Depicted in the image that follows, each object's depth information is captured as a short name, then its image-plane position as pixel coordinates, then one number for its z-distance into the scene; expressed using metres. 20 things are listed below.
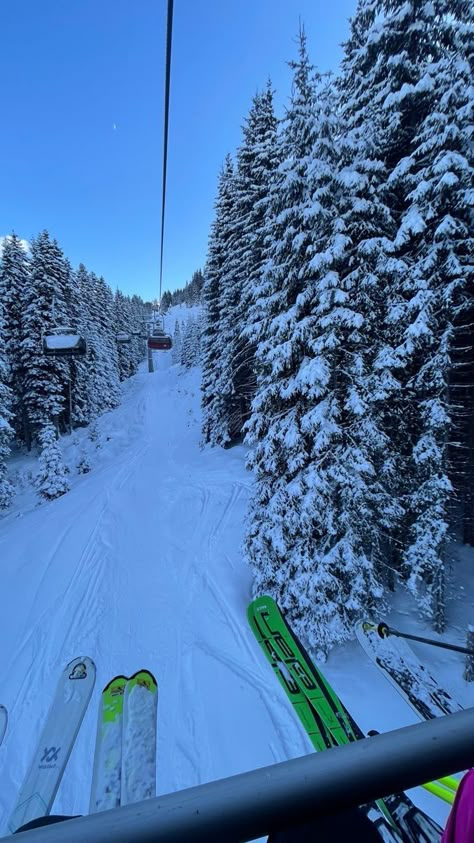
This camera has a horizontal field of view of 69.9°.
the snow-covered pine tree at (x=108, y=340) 36.62
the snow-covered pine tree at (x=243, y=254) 14.01
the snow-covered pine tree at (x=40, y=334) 22.83
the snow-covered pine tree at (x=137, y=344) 60.18
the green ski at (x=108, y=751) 3.47
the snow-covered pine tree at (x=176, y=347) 66.88
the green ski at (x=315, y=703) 3.14
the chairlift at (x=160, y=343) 31.89
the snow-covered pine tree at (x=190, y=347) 49.45
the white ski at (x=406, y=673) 5.24
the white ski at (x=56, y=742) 3.58
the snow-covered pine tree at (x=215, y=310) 19.09
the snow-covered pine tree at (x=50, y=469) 19.14
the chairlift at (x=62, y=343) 16.67
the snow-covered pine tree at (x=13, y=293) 23.47
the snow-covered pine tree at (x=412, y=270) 7.31
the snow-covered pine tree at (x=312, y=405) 6.64
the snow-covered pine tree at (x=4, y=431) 18.31
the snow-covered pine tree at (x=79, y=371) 27.31
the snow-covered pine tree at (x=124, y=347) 49.25
